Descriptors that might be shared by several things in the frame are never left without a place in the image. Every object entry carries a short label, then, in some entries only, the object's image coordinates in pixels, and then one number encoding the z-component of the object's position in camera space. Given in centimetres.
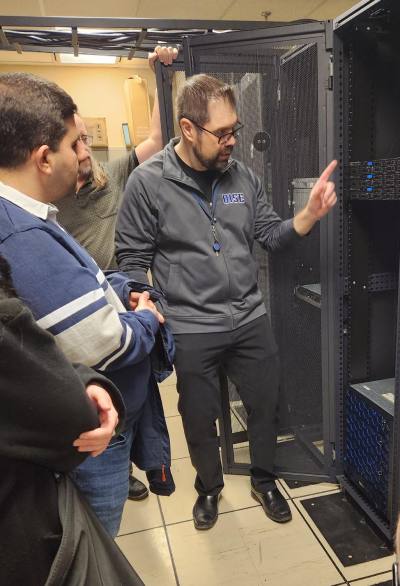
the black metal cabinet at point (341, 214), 165
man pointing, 166
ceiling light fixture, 461
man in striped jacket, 80
